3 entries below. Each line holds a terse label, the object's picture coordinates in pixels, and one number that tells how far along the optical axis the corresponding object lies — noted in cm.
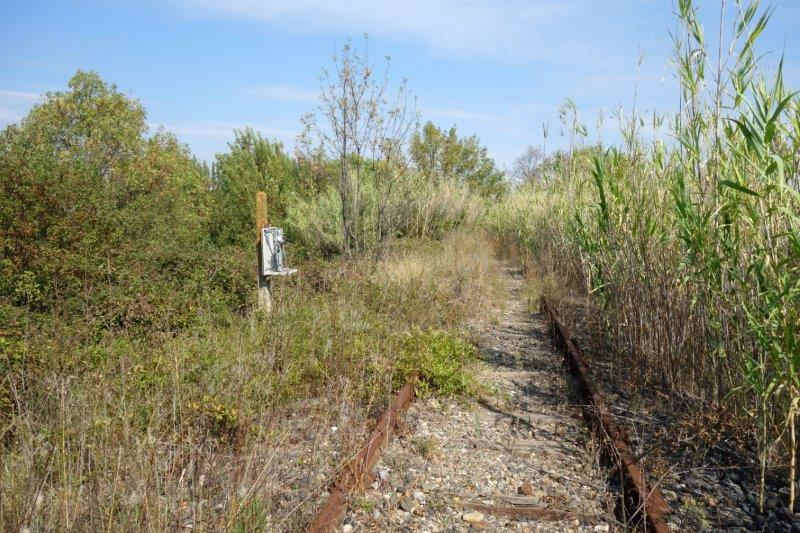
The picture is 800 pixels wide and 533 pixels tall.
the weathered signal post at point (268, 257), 738
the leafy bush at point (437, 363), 585
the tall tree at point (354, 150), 1109
